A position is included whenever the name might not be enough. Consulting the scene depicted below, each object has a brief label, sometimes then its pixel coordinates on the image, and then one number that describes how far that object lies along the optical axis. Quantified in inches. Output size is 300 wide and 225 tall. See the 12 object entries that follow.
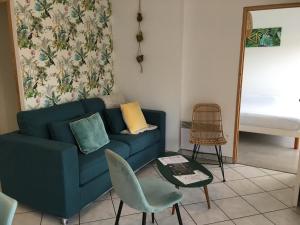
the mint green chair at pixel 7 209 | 42.1
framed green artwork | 208.1
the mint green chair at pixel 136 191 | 63.0
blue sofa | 82.4
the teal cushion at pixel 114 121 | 127.0
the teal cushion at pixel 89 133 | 100.4
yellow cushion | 127.6
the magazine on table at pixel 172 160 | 94.7
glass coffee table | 79.3
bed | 146.9
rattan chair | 132.2
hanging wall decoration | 141.6
